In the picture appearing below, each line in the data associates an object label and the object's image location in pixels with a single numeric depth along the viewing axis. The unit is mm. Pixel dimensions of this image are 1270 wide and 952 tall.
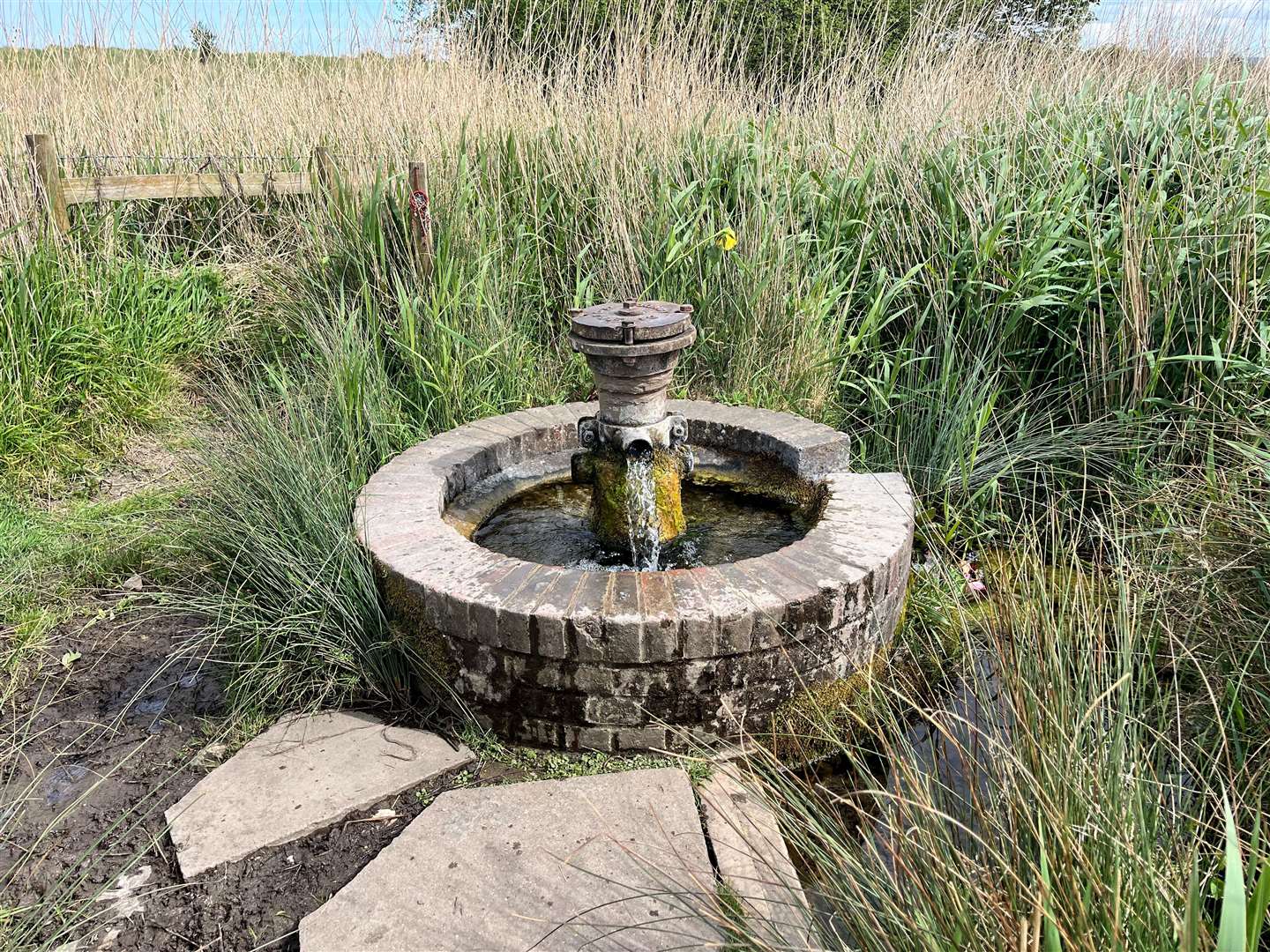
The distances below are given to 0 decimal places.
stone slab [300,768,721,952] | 1722
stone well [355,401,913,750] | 2207
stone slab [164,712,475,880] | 2059
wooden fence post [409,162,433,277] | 3943
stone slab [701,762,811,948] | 1582
